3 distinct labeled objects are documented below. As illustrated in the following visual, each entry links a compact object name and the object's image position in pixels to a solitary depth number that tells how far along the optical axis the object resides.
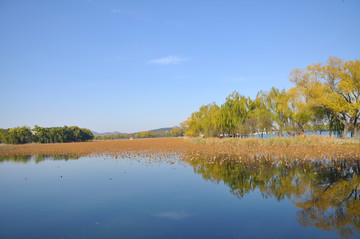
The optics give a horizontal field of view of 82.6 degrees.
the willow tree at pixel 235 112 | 45.81
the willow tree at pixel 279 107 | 41.91
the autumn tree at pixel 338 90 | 31.23
